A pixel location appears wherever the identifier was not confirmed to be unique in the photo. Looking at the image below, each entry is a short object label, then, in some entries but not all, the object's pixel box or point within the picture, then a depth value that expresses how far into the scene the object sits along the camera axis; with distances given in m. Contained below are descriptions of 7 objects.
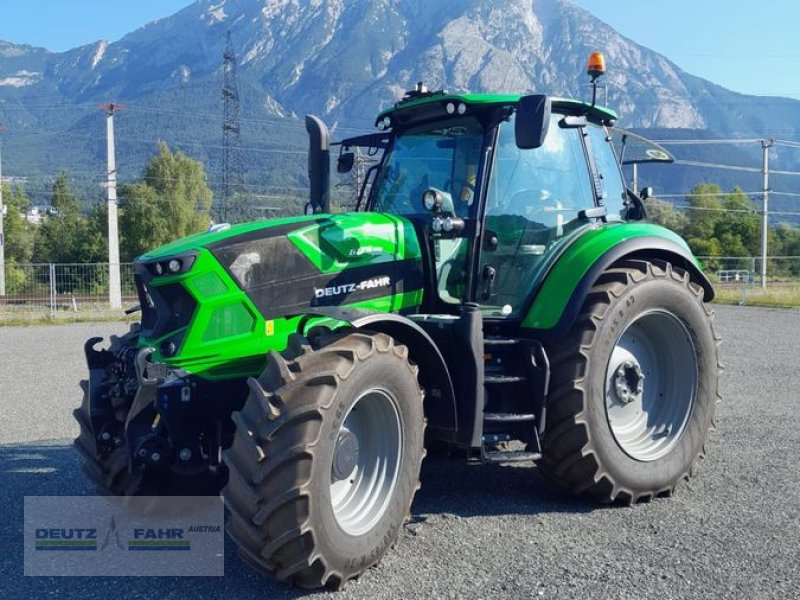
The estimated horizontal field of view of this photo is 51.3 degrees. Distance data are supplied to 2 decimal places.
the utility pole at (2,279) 27.46
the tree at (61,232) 54.31
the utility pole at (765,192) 50.22
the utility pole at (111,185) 37.12
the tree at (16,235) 55.06
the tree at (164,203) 56.47
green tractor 4.12
